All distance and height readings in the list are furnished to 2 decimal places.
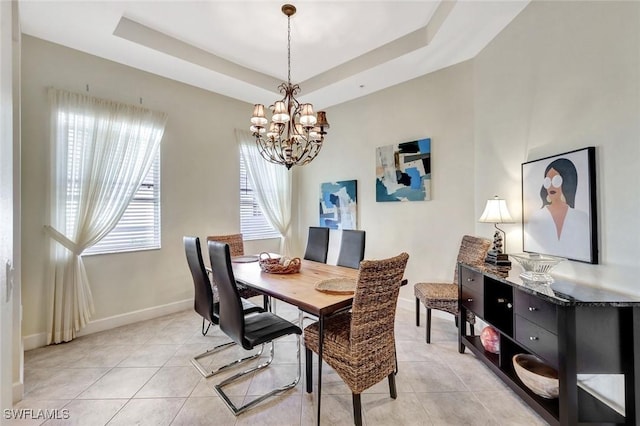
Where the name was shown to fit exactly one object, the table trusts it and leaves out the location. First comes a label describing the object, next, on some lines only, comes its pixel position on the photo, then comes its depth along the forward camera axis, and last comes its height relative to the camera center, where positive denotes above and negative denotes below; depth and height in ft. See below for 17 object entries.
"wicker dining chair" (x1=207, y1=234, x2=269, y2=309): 10.41 -1.36
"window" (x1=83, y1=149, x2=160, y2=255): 10.51 -0.31
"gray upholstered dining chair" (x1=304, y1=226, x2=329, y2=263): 11.35 -1.27
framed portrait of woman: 6.25 +0.13
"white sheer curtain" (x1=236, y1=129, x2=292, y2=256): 14.49 +1.55
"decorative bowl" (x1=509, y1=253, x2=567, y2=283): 6.14 -1.23
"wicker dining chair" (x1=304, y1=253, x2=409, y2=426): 5.38 -2.52
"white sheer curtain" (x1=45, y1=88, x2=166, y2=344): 9.07 +0.99
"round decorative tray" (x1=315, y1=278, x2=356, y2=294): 6.38 -1.74
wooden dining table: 5.75 -1.80
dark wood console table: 5.04 -2.44
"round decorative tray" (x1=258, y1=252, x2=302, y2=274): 8.27 -1.53
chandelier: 7.97 +2.63
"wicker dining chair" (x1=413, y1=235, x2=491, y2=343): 8.77 -2.67
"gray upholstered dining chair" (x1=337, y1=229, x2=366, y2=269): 10.08 -1.30
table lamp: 8.27 -0.19
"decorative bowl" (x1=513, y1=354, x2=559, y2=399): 5.86 -3.64
